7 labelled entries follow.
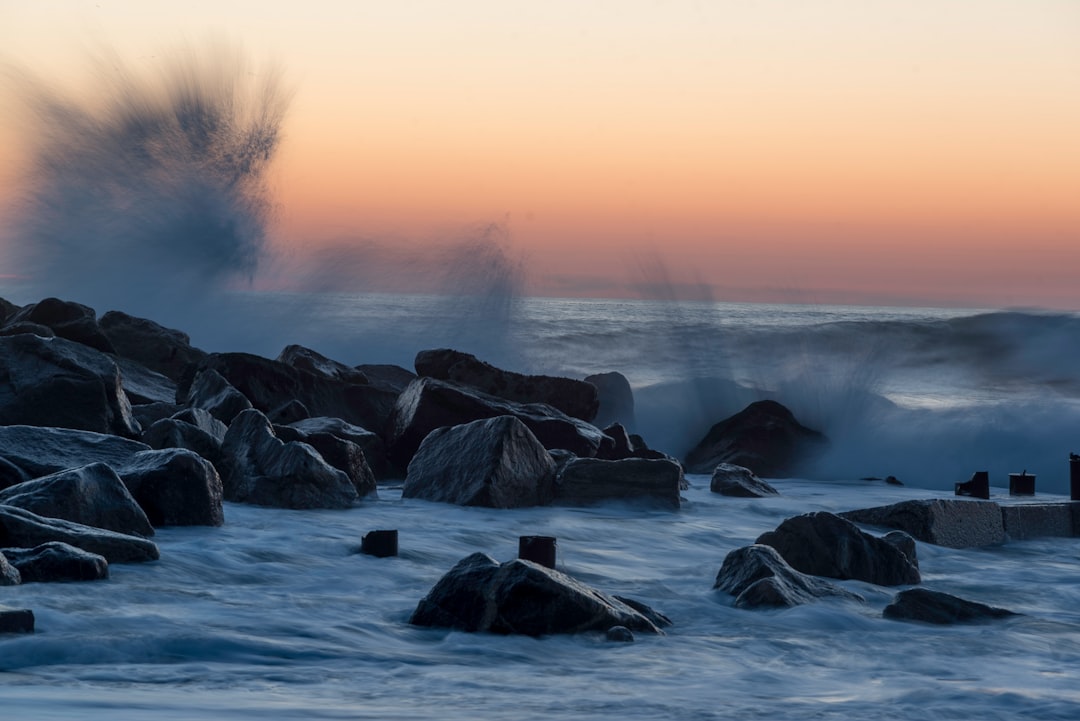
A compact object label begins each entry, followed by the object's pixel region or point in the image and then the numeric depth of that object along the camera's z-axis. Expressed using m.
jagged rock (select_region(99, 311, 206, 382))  29.44
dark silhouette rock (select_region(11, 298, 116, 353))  25.94
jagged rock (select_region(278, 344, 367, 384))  25.42
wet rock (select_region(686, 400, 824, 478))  29.06
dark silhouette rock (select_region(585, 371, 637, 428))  36.03
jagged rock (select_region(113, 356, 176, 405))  23.98
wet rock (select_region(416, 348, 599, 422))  26.23
